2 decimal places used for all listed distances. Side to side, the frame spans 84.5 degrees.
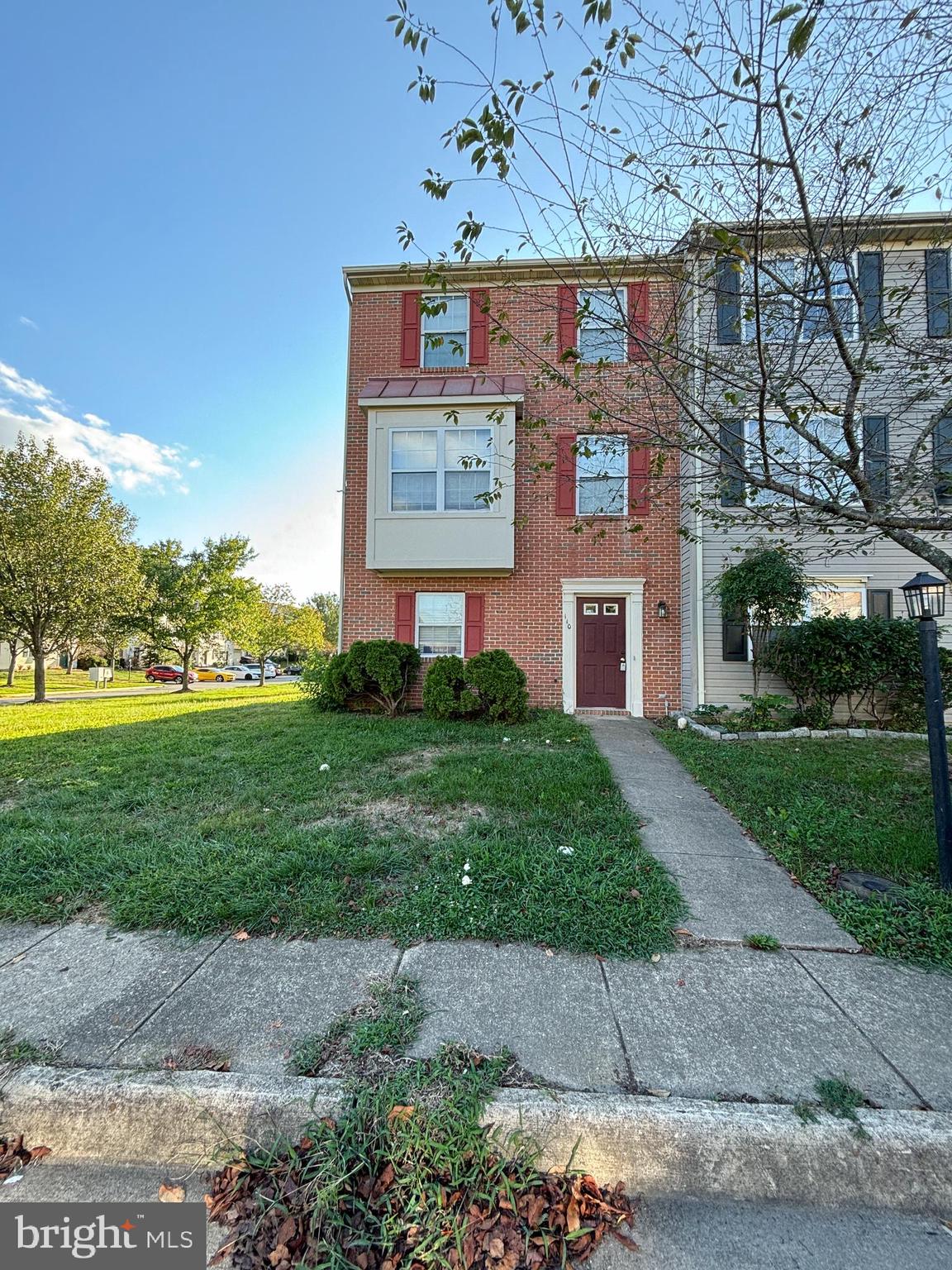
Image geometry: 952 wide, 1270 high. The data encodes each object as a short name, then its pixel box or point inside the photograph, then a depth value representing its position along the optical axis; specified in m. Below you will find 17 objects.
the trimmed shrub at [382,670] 8.67
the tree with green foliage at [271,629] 23.31
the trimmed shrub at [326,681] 9.05
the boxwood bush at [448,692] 8.35
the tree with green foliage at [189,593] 20.56
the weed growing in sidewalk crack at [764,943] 2.59
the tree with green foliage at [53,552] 14.21
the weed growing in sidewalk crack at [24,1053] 1.86
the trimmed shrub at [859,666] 7.56
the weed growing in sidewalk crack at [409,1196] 1.40
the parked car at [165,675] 31.55
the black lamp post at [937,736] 3.03
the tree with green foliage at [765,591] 7.63
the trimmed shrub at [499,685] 8.18
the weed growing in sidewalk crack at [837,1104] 1.63
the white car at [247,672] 38.44
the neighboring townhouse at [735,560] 8.12
